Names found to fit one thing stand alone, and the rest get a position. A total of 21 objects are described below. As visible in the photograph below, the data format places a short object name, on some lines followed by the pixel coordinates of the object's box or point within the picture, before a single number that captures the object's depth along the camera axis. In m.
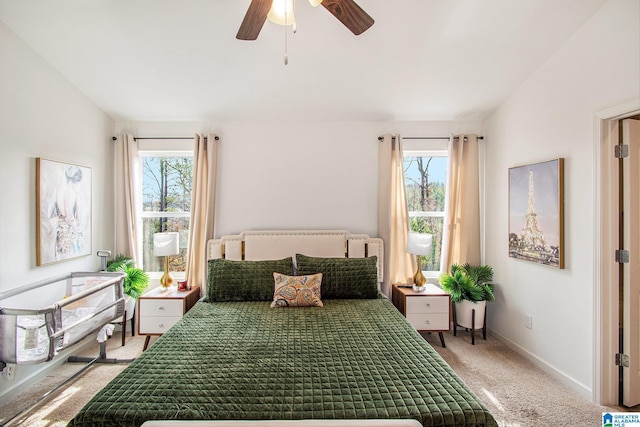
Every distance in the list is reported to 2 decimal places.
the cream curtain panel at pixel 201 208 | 3.44
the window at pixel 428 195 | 3.72
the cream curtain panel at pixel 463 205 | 3.54
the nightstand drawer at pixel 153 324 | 2.97
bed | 1.27
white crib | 1.92
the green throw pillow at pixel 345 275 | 2.89
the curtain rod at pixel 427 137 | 3.61
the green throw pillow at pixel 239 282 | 2.82
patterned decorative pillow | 2.67
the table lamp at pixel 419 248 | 3.17
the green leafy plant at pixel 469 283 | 3.18
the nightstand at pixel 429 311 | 3.11
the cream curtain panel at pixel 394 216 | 3.52
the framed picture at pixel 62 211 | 2.54
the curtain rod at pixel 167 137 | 3.55
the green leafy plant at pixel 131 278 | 3.19
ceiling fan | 1.54
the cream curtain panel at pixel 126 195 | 3.48
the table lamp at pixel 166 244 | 3.14
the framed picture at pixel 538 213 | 2.55
